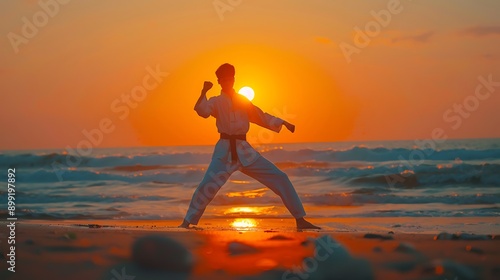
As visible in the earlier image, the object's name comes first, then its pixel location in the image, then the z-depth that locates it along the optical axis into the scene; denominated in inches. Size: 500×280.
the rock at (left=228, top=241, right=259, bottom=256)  176.3
